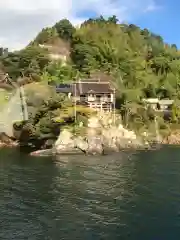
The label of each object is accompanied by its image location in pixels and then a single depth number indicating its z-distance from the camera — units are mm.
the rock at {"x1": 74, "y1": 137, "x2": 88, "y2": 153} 53875
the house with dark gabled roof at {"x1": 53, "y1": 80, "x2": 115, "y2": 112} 66938
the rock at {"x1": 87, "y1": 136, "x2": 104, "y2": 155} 53781
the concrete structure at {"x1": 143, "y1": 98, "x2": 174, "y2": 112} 78562
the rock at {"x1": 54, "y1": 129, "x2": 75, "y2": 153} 53812
